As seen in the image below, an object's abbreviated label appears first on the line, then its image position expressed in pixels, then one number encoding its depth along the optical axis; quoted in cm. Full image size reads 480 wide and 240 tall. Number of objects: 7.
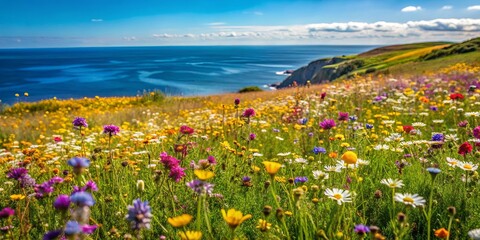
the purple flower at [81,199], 128
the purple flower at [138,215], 148
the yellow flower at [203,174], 157
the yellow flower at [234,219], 145
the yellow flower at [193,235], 137
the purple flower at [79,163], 144
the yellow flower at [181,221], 140
